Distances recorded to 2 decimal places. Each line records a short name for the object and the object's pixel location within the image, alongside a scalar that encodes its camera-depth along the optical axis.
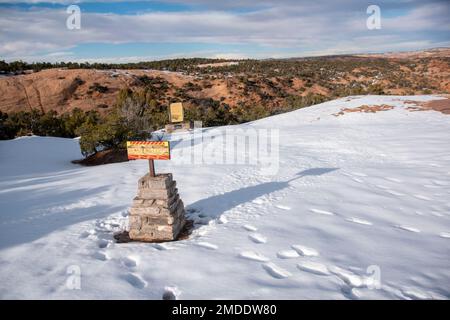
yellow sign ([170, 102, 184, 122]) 18.71
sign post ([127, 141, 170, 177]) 5.88
